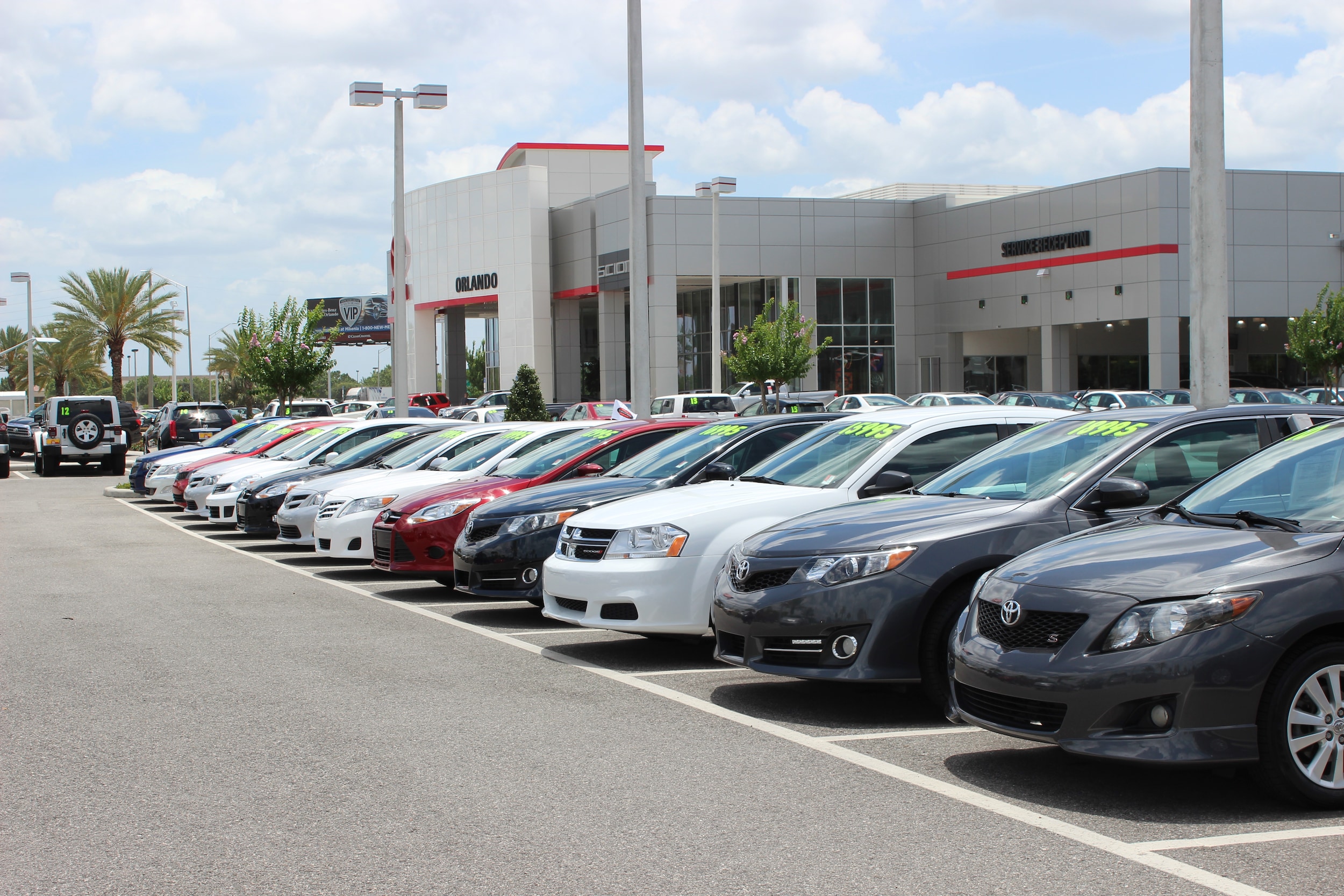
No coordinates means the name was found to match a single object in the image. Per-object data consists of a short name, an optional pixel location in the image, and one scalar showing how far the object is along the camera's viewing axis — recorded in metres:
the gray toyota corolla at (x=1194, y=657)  4.93
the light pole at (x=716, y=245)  43.09
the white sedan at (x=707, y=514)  8.20
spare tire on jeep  35.16
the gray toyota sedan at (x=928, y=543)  6.54
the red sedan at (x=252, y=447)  22.33
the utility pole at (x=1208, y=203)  11.29
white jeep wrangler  35.19
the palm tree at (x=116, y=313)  55.06
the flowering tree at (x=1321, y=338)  41.56
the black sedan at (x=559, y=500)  10.05
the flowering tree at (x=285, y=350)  35.81
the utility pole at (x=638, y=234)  17.98
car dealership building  47.16
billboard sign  112.12
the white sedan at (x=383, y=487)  13.52
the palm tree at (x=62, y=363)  62.97
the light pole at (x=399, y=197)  24.81
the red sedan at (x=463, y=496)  11.45
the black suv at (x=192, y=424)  35.78
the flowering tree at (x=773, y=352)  44.22
